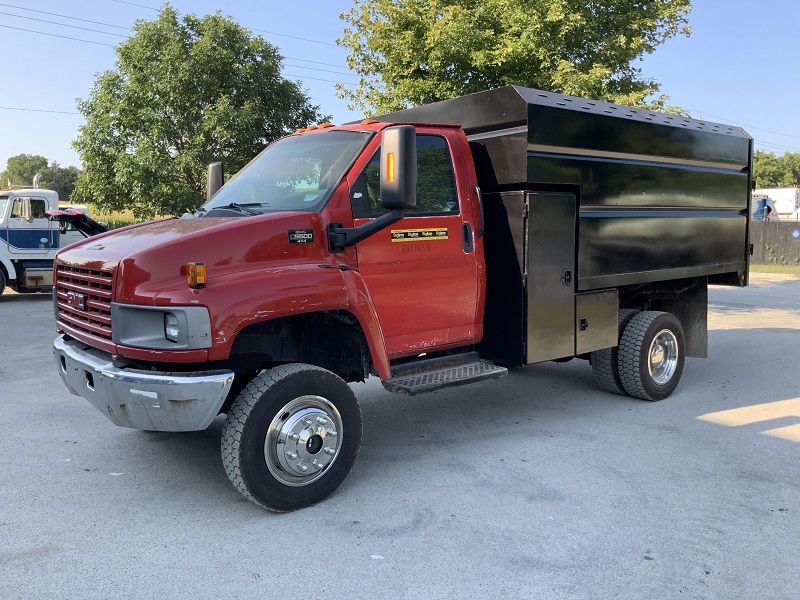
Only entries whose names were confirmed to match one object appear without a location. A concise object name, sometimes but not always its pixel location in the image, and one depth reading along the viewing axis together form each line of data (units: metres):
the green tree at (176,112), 18.61
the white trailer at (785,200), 41.28
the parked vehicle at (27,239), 14.66
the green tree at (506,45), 11.70
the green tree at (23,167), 105.81
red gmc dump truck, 3.79
